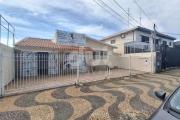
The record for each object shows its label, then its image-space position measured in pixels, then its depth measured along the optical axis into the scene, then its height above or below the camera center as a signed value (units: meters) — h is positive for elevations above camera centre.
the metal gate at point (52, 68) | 4.14 -0.80
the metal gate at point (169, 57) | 9.22 +0.35
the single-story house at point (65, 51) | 6.58 +0.93
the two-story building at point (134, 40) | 10.29 +3.24
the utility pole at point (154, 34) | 8.60 +2.90
